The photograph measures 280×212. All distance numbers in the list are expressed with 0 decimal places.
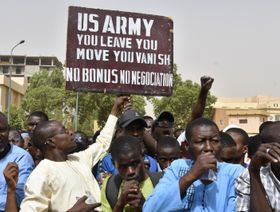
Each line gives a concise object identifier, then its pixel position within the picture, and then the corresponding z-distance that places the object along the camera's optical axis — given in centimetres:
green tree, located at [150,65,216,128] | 3672
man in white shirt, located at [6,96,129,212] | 346
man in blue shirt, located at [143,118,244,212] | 273
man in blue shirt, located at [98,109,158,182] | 453
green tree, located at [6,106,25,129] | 4164
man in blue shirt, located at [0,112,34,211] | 408
